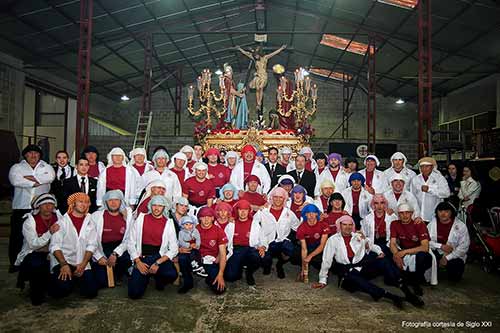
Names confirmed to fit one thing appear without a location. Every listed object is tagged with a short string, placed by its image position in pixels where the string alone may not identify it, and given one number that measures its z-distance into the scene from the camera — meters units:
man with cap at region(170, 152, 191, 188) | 5.39
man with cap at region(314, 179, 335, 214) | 5.16
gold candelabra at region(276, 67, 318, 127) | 10.30
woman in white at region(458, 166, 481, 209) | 6.11
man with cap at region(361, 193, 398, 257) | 4.62
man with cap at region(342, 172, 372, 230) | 5.16
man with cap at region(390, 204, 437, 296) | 4.17
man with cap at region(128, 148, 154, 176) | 5.31
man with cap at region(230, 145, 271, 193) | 5.91
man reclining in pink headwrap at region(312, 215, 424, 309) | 3.95
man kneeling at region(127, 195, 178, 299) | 3.91
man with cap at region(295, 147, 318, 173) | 6.21
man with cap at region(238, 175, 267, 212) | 5.14
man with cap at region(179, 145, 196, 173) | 6.15
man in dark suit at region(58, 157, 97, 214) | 4.76
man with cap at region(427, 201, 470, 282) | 4.37
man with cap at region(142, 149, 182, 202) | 5.08
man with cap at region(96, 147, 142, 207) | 4.88
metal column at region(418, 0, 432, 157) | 7.96
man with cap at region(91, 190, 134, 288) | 4.00
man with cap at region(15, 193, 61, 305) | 3.65
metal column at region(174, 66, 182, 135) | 17.03
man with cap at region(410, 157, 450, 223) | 5.12
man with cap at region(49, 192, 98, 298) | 3.68
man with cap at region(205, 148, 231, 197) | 5.68
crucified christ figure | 11.58
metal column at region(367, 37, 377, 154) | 12.27
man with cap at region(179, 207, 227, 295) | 3.95
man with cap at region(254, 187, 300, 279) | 4.60
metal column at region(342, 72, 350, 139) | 17.75
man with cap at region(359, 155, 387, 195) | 5.51
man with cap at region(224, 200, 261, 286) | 4.23
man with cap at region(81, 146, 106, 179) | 5.13
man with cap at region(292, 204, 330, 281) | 4.46
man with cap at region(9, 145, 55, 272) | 4.41
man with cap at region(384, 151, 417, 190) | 5.36
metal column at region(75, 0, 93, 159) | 8.10
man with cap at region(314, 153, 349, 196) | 5.73
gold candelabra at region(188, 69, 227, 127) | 10.15
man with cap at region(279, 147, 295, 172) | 6.49
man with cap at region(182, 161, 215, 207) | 5.11
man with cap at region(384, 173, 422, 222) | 4.75
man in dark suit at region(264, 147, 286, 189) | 6.31
